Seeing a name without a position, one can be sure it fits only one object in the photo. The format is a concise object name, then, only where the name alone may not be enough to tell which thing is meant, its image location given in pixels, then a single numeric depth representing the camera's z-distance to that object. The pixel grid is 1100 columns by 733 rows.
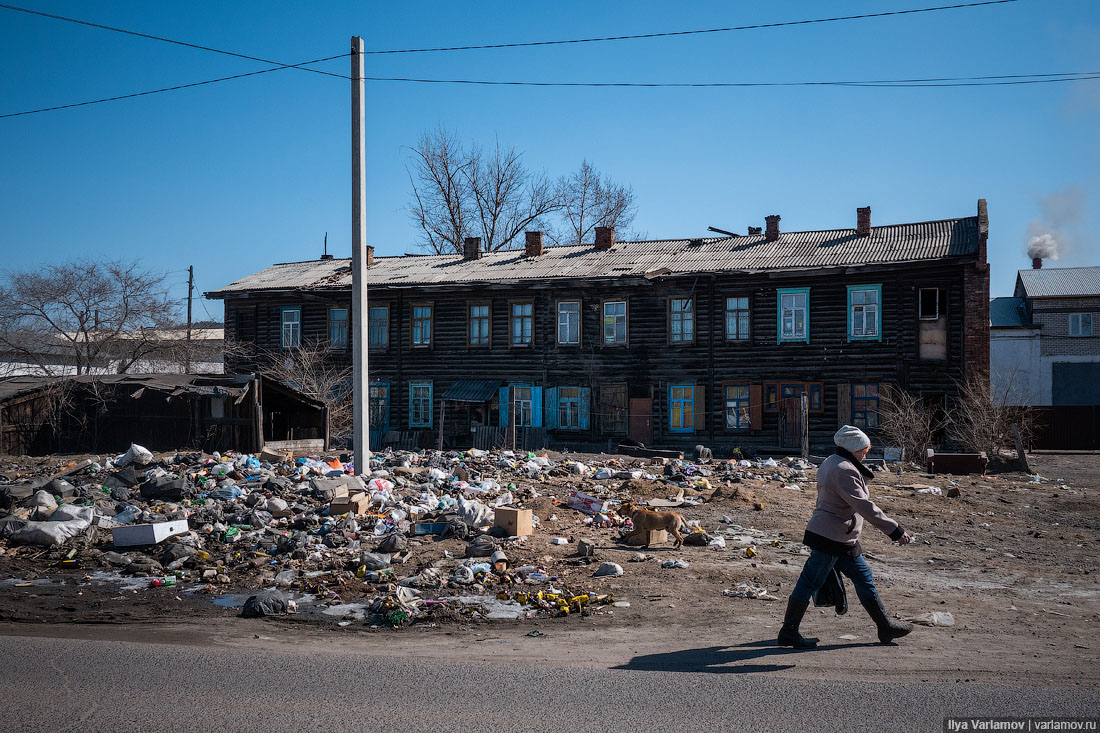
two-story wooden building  23.36
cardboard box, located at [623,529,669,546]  9.27
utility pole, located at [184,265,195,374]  29.39
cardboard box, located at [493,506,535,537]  9.26
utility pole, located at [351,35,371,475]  11.89
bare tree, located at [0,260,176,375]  26.58
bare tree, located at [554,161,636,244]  42.66
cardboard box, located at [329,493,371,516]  10.23
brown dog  9.24
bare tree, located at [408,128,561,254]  42.06
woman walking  5.43
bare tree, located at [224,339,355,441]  22.75
